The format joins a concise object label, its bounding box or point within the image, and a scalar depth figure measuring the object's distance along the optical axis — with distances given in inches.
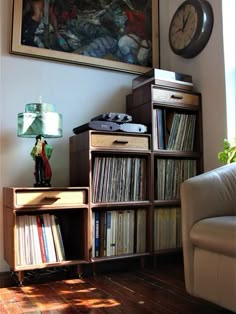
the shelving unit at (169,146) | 94.7
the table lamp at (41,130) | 81.7
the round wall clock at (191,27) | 97.8
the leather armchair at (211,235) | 55.2
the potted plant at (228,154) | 84.3
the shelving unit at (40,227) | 77.6
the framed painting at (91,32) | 93.8
